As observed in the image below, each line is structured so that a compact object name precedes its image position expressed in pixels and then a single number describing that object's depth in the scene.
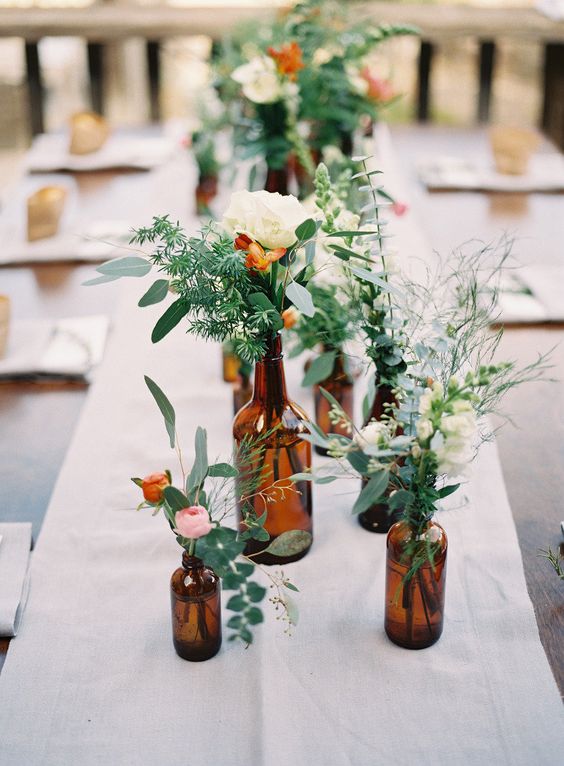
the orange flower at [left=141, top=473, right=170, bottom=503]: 0.85
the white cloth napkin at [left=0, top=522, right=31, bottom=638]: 0.98
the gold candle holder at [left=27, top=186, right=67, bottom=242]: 2.00
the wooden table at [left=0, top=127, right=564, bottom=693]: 1.13
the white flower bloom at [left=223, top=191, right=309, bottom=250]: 0.91
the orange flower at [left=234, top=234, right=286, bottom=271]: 0.88
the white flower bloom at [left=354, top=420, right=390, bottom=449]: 0.85
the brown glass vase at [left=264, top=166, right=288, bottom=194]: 1.96
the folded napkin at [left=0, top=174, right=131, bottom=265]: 1.95
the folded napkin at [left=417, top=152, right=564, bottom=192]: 2.29
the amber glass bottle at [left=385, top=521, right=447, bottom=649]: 0.91
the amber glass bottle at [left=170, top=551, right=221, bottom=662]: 0.90
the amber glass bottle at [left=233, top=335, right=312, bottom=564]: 1.00
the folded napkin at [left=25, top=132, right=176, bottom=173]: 2.47
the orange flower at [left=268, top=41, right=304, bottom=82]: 1.76
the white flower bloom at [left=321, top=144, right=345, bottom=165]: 1.89
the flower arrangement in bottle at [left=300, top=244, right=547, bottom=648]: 0.83
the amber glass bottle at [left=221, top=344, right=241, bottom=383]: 1.44
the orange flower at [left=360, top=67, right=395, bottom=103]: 2.09
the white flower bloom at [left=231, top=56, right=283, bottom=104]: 1.77
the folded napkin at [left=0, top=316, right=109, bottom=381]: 1.49
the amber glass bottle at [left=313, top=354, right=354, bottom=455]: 1.28
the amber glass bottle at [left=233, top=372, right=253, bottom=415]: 1.31
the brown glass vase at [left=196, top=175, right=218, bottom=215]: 2.16
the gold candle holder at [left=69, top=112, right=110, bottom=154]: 2.48
